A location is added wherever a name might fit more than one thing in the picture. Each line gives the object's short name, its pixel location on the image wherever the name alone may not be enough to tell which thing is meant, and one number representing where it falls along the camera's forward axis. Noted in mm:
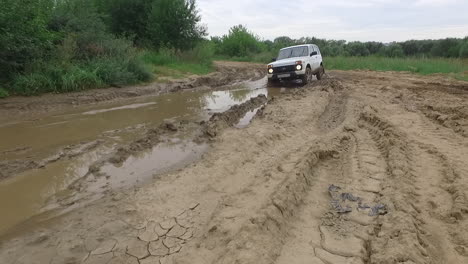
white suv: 14188
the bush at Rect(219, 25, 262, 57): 42875
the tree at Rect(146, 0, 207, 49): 22750
